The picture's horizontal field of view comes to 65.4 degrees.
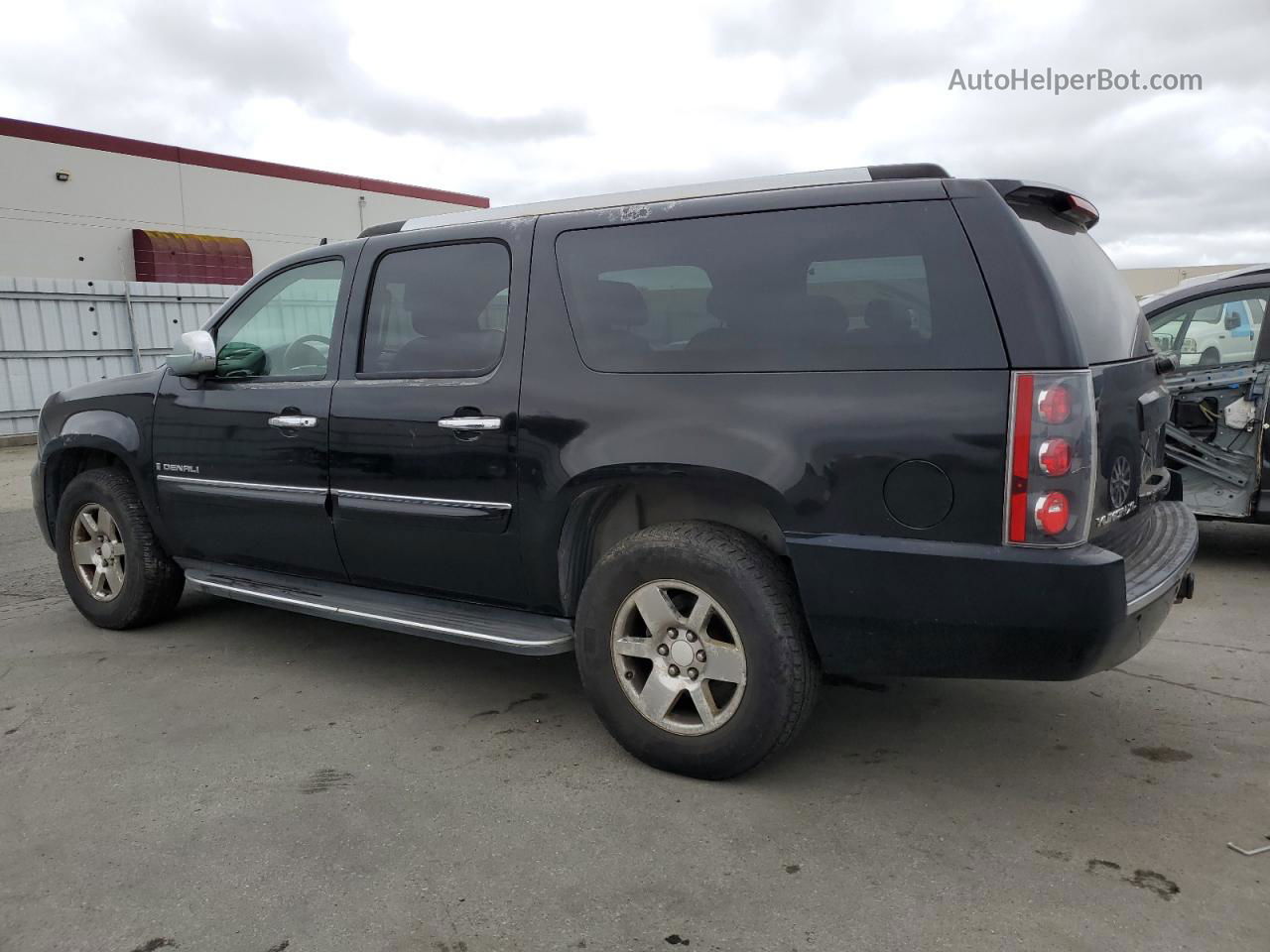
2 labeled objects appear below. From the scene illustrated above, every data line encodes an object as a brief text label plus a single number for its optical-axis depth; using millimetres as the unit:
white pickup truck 5812
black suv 2721
